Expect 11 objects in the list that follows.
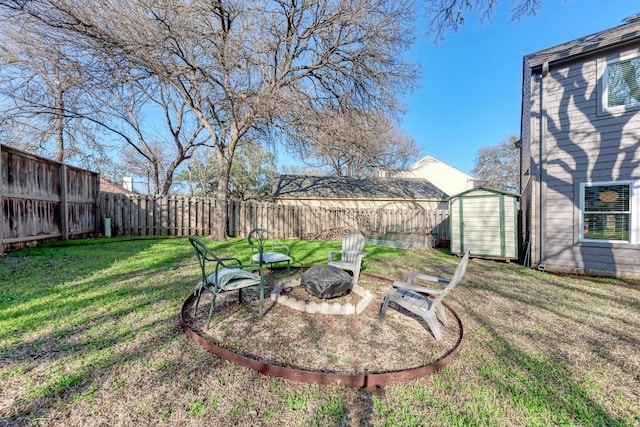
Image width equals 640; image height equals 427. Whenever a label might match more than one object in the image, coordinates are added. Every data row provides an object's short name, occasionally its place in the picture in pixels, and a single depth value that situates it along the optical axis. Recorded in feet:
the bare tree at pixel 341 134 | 29.43
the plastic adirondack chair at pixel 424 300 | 9.31
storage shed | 25.25
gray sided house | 18.74
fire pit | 12.15
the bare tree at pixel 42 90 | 23.05
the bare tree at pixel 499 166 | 87.45
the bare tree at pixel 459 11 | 16.72
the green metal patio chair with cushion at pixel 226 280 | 9.68
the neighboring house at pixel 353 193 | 52.99
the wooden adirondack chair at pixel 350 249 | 15.62
